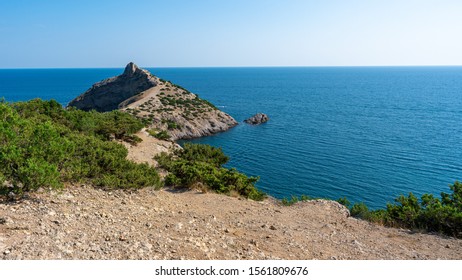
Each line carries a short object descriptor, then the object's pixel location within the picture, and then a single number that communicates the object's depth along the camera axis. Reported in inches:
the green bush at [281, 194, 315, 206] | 743.1
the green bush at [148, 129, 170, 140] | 1626.1
